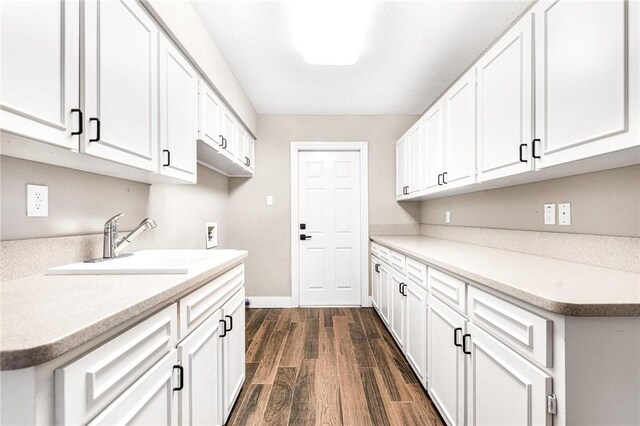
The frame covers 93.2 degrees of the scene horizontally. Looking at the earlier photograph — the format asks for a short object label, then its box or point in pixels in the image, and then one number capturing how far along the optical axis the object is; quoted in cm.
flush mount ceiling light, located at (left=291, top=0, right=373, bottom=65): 184
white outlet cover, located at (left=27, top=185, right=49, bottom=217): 113
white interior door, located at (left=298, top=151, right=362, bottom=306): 385
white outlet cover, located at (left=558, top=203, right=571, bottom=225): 160
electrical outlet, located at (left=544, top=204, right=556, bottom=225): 169
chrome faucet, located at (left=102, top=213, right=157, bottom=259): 145
